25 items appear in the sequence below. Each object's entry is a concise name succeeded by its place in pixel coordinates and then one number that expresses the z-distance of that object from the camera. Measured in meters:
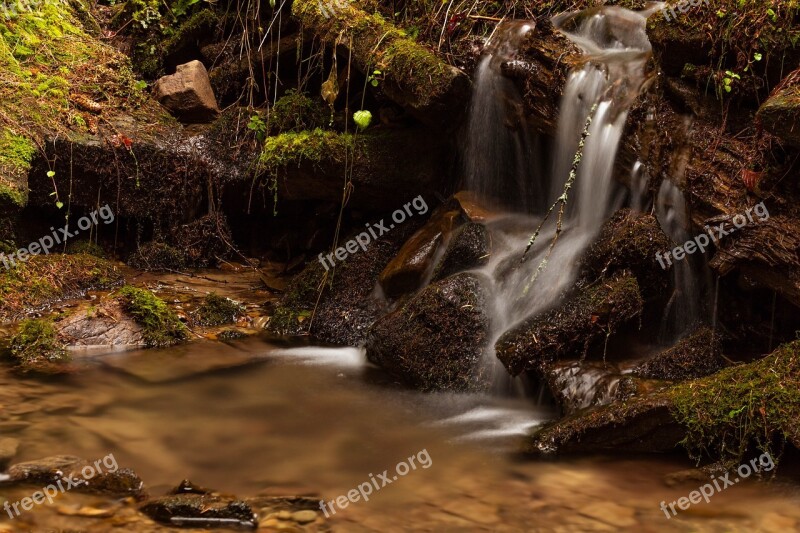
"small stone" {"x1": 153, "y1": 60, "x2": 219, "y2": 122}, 8.63
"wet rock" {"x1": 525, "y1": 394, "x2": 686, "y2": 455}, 4.48
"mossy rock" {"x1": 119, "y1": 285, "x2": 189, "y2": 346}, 6.31
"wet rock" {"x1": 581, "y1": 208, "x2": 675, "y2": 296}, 5.31
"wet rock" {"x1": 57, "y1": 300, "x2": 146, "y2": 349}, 6.12
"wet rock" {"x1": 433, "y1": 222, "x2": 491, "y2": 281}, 6.48
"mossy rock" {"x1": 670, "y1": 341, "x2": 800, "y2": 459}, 4.28
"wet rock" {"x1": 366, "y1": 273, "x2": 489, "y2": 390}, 5.72
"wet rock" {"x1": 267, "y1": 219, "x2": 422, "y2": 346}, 6.86
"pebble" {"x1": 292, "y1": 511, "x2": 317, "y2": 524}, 3.65
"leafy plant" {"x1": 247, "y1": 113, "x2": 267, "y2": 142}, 8.37
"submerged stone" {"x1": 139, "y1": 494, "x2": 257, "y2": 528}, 3.54
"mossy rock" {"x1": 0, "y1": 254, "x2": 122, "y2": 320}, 6.61
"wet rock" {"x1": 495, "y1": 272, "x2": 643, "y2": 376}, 5.25
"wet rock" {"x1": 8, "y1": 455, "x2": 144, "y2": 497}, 3.76
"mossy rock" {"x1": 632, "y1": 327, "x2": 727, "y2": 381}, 5.16
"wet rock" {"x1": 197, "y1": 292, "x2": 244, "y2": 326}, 6.87
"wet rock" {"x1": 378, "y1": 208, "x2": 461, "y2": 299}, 6.72
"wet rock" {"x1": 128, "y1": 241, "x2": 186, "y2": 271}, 8.18
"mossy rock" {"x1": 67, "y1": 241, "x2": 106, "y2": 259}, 7.98
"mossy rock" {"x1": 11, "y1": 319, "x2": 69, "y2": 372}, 5.59
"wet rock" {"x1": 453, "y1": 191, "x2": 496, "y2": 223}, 6.82
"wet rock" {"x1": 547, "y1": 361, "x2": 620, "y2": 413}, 4.91
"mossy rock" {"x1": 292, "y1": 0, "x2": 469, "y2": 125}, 6.75
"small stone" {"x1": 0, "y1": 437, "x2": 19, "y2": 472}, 3.97
